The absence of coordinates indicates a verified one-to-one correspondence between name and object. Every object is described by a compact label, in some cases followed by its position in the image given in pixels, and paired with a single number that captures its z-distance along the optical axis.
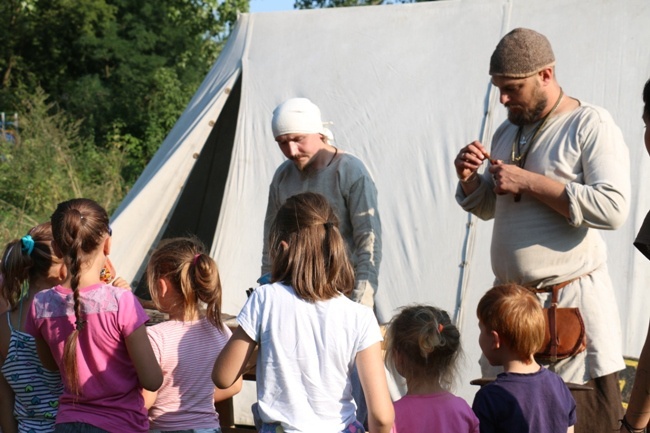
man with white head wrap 3.95
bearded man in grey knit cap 3.32
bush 12.32
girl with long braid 2.91
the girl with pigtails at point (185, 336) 3.12
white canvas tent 5.32
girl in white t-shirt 2.59
